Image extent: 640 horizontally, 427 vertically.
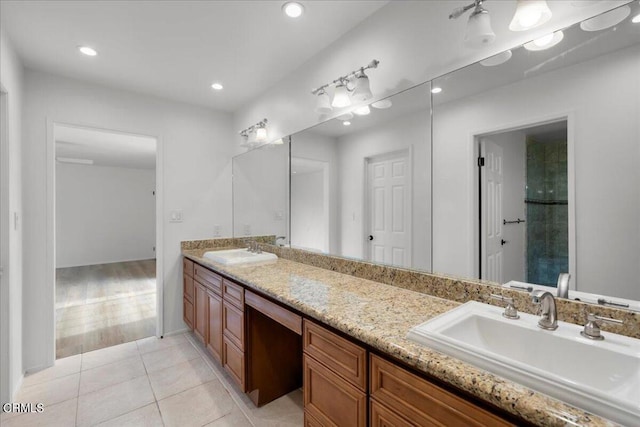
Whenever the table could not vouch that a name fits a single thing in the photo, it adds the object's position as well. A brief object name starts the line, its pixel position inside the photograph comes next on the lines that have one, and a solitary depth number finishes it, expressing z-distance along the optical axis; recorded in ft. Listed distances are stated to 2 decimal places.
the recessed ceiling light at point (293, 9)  5.36
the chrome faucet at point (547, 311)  3.11
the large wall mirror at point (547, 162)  3.14
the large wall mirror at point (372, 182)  5.11
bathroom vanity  2.37
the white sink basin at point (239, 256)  7.42
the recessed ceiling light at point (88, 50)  6.72
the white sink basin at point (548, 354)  2.00
